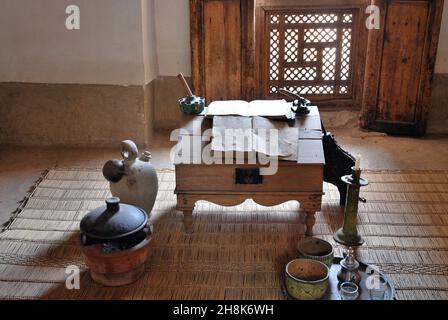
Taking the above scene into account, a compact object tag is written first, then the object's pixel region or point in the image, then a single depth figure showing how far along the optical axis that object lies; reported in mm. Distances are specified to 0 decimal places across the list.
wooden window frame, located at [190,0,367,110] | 4109
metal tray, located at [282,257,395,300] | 2174
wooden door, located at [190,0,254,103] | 4086
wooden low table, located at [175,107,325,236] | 2572
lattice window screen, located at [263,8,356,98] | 4312
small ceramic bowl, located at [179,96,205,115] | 3070
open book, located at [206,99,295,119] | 2949
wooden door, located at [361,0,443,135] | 3979
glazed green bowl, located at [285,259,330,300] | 2125
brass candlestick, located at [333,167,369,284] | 2225
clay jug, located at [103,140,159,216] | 2648
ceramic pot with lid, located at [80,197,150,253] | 2236
